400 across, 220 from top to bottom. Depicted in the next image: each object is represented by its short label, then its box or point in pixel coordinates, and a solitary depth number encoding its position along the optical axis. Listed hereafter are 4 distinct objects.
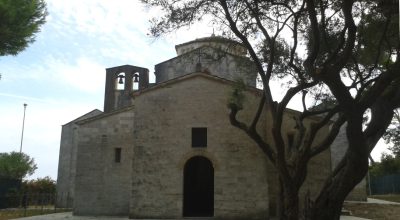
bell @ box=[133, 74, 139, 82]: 26.51
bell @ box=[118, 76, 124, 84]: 26.56
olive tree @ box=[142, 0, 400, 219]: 9.70
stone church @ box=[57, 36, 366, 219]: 17.52
